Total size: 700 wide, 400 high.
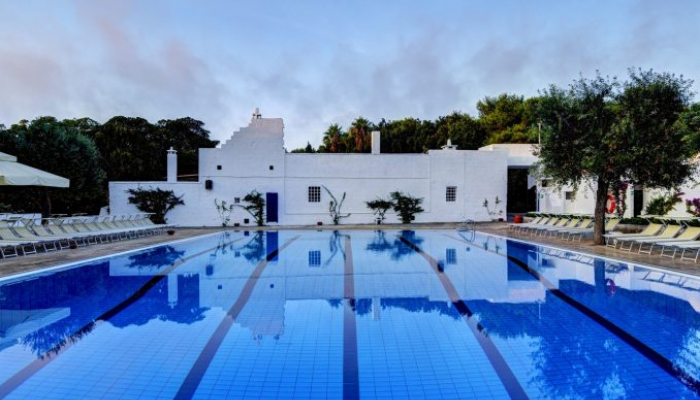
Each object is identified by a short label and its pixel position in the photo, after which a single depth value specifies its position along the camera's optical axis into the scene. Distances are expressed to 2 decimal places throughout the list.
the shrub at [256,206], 21.30
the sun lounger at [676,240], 10.14
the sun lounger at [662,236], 11.16
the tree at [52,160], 17.11
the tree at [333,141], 36.75
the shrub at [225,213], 21.23
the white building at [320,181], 21.16
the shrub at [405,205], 22.23
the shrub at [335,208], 22.09
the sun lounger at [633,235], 11.76
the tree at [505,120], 35.84
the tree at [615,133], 10.65
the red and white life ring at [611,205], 20.76
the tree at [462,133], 37.53
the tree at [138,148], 28.14
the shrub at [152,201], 20.47
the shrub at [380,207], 22.20
